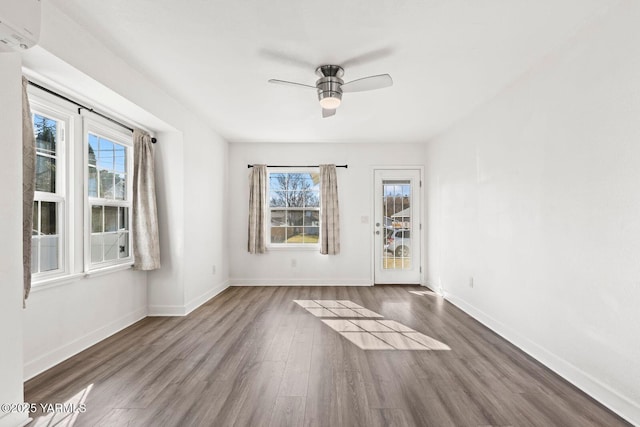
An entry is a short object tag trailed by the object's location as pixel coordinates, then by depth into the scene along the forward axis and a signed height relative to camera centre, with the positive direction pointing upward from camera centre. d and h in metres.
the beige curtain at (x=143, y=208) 3.59 +0.09
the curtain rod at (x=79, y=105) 2.44 +1.00
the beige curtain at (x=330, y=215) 5.49 -0.01
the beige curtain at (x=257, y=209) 5.49 +0.10
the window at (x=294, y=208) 5.71 +0.12
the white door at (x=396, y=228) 5.64 -0.26
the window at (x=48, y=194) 2.50 +0.19
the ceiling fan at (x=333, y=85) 2.74 +1.13
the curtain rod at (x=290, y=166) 5.61 +0.87
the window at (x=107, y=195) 3.05 +0.23
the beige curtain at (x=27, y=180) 2.14 +0.26
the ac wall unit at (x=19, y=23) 1.48 +0.94
